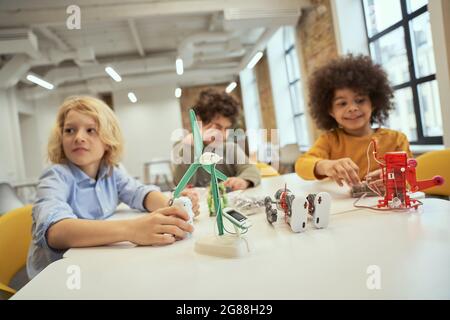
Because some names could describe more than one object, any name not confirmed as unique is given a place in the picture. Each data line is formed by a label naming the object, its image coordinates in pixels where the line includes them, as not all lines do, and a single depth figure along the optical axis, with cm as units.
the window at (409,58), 101
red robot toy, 53
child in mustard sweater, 83
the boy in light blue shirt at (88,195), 49
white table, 28
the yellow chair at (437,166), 75
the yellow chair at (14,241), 73
